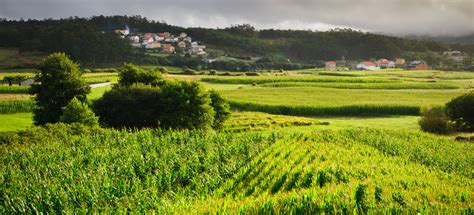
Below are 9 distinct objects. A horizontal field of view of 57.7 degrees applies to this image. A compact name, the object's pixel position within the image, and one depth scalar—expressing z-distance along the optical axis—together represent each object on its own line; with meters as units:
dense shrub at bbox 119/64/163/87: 63.56
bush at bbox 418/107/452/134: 58.66
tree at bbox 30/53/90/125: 52.84
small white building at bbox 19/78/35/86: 79.00
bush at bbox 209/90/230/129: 57.41
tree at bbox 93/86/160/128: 52.59
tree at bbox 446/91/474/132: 57.78
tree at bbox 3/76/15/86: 76.94
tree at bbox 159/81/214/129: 50.78
